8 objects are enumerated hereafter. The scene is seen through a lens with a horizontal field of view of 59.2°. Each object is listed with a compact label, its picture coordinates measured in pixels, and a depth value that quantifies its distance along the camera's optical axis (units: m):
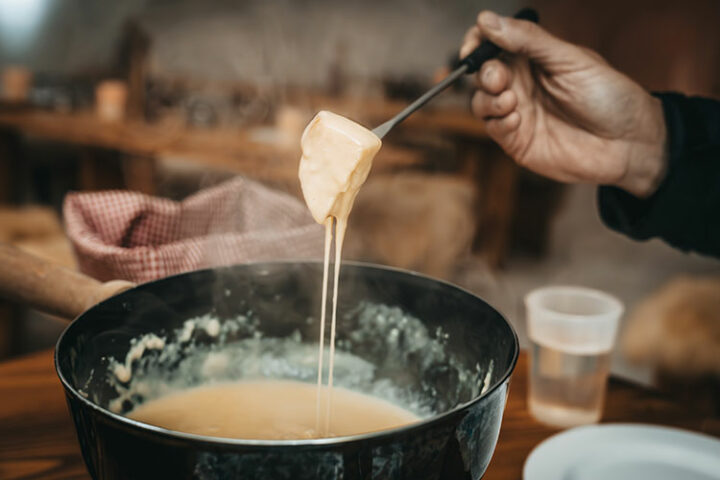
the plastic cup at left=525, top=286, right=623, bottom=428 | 1.00
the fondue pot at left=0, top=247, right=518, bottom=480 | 0.51
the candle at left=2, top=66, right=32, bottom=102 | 4.33
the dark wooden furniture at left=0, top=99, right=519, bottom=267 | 2.96
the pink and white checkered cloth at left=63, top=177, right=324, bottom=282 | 1.15
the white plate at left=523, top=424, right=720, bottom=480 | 0.82
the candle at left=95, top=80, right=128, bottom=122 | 3.81
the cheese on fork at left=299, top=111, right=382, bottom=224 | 0.84
